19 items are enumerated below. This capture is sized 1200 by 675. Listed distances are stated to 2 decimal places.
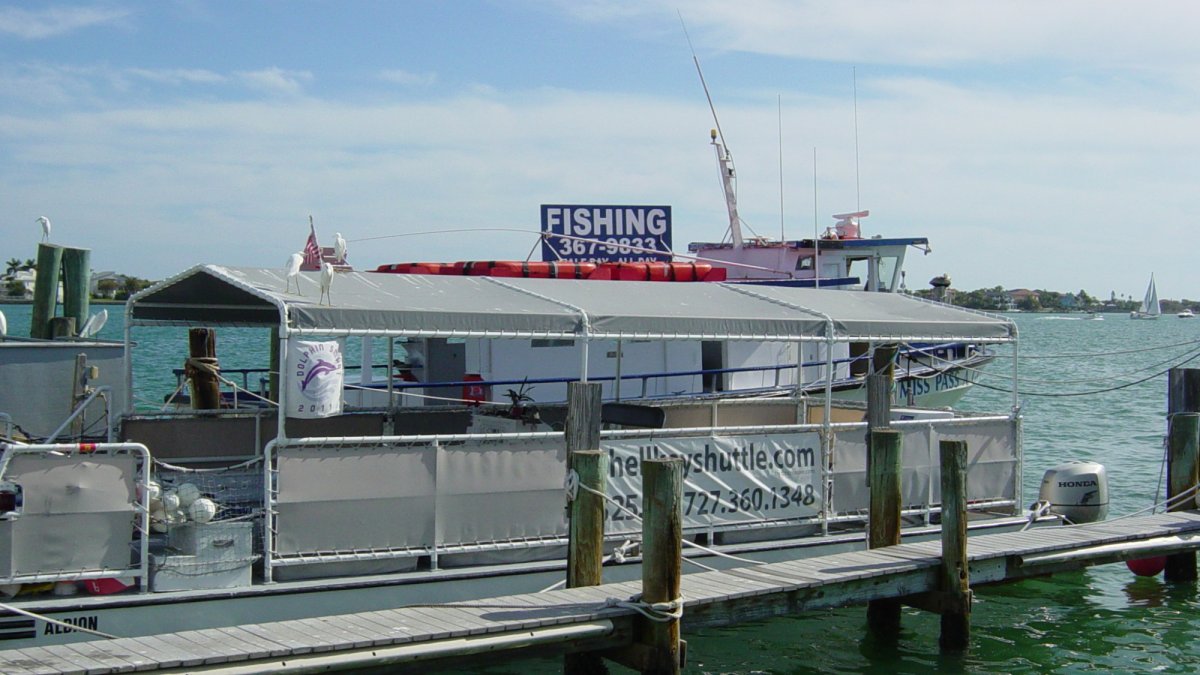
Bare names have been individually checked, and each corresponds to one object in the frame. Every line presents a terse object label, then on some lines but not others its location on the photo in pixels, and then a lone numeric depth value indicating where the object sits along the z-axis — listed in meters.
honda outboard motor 14.96
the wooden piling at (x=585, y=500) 9.66
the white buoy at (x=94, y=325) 14.83
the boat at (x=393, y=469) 9.16
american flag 15.89
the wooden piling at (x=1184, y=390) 15.04
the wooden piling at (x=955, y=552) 11.22
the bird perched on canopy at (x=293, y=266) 9.91
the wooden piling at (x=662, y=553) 9.09
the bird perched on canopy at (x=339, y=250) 10.56
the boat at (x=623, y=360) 16.64
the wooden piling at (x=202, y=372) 12.52
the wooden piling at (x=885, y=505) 11.98
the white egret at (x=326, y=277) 9.73
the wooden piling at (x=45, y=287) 15.20
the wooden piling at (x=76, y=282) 15.70
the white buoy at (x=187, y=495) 9.71
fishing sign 20.28
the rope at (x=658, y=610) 9.06
